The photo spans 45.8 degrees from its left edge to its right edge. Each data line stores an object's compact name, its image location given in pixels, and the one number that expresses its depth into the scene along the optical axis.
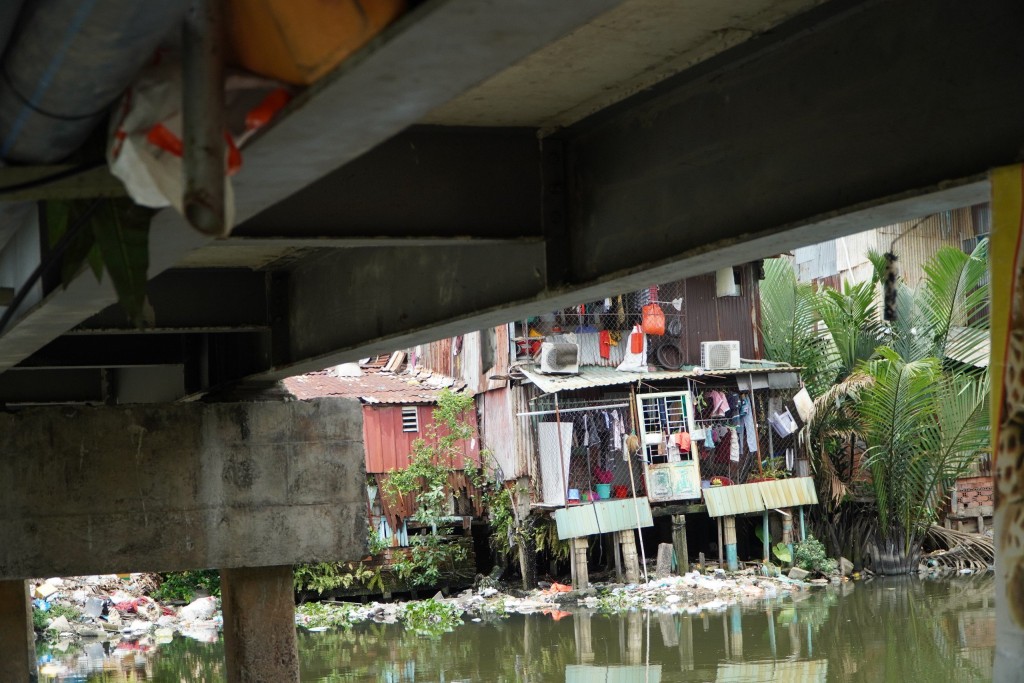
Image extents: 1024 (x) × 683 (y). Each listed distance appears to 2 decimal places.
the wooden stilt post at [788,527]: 24.19
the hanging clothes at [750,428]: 24.73
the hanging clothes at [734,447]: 24.45
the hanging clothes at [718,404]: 24.28
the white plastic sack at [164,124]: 2.72
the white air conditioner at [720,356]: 24.48
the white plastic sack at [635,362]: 23.95
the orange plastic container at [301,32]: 2.42
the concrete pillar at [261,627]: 9.27
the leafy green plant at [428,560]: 23.69
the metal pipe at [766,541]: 24.17
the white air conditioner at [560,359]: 23.23
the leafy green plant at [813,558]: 23.58
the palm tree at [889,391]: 22.38
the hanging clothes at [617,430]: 23.55
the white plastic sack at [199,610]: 22.28
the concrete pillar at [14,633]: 11.93
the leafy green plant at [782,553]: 23.97
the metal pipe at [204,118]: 2.51
